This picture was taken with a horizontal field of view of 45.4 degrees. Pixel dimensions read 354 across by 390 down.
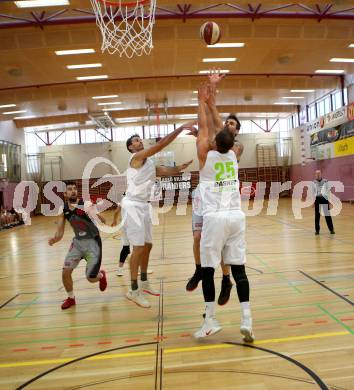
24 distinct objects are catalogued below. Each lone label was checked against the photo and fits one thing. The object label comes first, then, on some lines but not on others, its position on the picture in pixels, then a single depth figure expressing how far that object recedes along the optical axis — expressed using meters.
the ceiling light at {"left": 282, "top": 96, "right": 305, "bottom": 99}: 23.04
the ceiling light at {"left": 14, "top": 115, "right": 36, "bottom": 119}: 23.69
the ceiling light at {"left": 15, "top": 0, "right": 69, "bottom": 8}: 10.73
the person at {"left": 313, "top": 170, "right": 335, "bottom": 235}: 10.52
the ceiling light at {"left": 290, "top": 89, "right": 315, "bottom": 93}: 20.86
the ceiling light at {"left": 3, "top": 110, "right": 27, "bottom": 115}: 21.99
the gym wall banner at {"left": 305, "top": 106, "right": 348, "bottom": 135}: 20.34
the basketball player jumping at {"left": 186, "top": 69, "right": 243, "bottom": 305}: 4.29
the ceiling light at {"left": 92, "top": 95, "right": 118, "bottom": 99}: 19.75
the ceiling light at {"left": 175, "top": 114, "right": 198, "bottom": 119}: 27.34
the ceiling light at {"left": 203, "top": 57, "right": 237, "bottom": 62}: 15.51
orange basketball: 6.30
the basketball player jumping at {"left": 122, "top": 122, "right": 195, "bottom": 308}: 5.04
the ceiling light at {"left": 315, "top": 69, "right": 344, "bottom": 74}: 18.02
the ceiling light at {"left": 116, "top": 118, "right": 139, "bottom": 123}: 28.11
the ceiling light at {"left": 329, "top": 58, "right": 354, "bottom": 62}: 16.60
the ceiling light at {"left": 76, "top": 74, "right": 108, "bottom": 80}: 16.77
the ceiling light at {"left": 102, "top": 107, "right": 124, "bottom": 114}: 23.26
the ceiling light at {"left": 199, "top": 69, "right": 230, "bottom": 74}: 16.95
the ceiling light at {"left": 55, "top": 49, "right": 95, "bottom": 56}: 13.91
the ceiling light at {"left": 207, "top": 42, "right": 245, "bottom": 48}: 14.09
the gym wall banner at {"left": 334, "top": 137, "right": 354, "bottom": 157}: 19.67
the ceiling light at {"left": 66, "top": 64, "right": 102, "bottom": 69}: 15.42
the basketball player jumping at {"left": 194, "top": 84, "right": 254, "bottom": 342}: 3.77
